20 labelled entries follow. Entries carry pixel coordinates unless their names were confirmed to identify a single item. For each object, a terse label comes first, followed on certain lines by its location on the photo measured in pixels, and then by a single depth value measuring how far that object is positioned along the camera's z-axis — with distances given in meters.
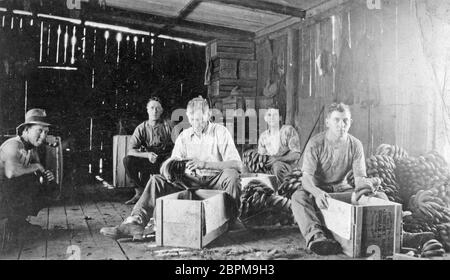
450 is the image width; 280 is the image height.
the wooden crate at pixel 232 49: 5.63
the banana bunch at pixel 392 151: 4.88
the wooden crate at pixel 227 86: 5.77
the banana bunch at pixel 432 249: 3.97
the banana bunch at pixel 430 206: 4.38
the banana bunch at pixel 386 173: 4.64
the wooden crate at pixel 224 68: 5.69
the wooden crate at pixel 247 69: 5.82
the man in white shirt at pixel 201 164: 4.25
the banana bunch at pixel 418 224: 4.33
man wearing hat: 4.09
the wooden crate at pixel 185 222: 3.77
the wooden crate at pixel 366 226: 3.73
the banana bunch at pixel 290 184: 4.86
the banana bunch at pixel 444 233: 4.20
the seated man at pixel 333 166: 4.17
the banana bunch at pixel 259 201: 4.63
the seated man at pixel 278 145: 5.35
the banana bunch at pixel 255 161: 5.48
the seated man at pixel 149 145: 5.45
